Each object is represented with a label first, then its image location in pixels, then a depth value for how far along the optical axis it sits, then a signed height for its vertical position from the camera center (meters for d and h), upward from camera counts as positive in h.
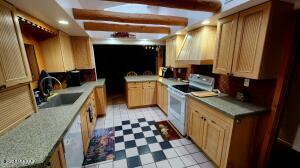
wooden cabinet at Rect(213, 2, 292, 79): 1.39 +0.26
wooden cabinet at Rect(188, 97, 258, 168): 1.55 -1.00
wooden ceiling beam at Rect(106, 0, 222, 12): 1.53 +0.72
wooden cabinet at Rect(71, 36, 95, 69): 3.23 +0.26
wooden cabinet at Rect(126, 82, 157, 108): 3.82 -0.96
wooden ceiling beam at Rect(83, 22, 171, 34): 2.65 +0.78
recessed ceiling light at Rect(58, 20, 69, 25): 2.02 +0.65
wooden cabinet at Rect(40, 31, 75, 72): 2.45 +0.18
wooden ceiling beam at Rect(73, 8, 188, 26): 1.98 +0.77
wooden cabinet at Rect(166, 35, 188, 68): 3.37 +0.34
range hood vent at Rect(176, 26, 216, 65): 2.35 +0.29
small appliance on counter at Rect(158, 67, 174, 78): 4.17 -0.36
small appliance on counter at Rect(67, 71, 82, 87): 3.09 -0.40
